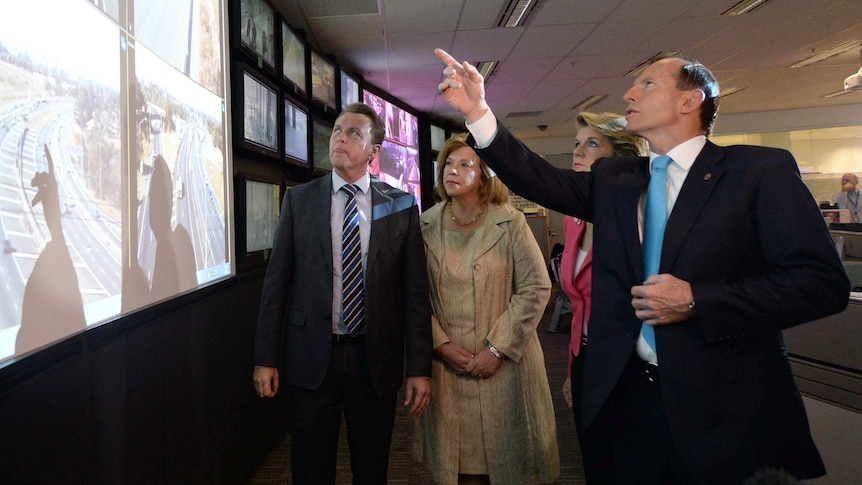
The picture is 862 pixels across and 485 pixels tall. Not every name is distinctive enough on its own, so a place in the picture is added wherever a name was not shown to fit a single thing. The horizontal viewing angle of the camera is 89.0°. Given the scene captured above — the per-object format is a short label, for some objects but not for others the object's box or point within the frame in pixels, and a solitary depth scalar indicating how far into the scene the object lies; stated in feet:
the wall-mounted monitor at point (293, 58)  10.04
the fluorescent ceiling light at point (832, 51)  16.71
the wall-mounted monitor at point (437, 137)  25.27
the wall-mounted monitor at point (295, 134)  9.75
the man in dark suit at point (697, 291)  2.74
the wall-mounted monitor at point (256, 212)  7.36
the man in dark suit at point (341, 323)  4.47
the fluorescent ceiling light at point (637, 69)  17.80
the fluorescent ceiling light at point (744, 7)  12.96
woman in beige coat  5.02
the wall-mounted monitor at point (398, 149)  18.84
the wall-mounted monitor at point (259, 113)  7.45
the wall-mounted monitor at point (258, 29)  7.72
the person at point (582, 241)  4.70
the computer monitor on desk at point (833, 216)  17.52
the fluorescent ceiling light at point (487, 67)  17.37
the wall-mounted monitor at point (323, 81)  12.26
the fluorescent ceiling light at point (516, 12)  12.44
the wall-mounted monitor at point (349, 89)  15.08
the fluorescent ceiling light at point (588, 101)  22.91
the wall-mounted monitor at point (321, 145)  11.96
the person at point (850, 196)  22.39
